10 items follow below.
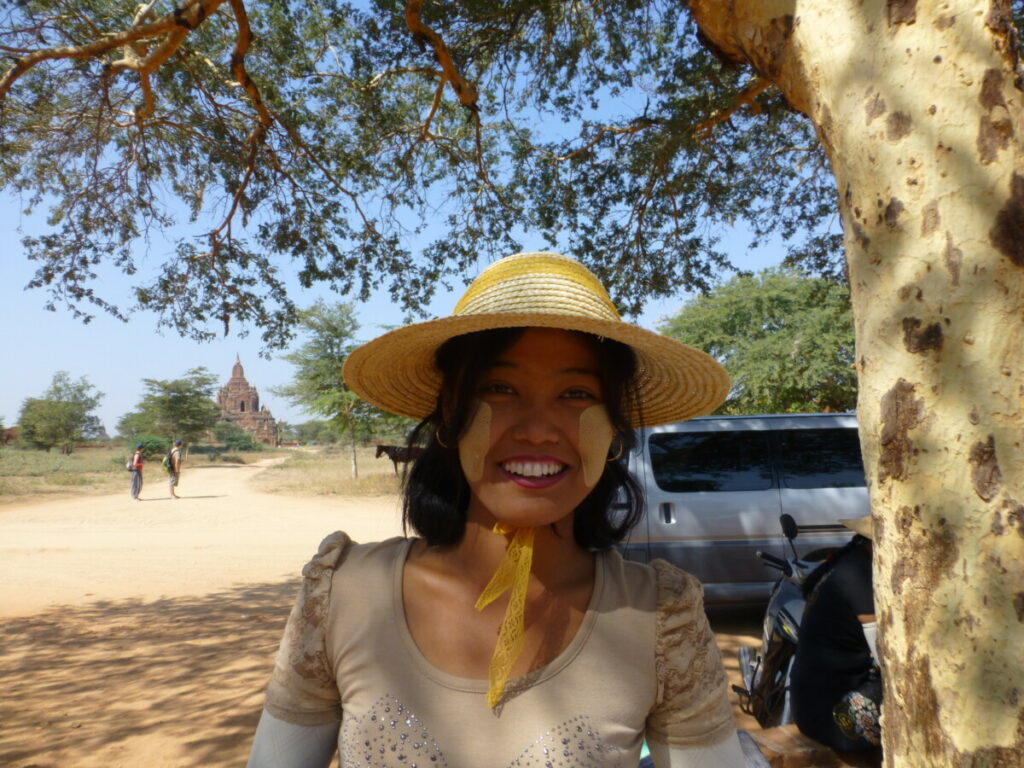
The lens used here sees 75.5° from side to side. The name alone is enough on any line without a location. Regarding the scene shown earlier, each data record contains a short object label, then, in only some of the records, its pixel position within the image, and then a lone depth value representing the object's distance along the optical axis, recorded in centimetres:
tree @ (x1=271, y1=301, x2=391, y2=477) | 2550
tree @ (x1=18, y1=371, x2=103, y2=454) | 4716
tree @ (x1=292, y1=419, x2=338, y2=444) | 8365
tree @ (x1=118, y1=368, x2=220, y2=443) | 4191
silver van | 548
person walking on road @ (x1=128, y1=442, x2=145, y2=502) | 1769
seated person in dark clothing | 252
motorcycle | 317
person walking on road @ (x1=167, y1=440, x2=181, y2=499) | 1888
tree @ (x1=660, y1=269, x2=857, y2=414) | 1645
